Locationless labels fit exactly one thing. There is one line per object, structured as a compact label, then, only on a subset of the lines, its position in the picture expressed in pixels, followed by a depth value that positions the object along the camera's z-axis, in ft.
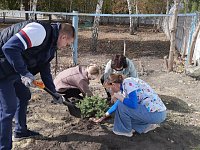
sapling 13.85
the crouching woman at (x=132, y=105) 12.07
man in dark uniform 9.56
